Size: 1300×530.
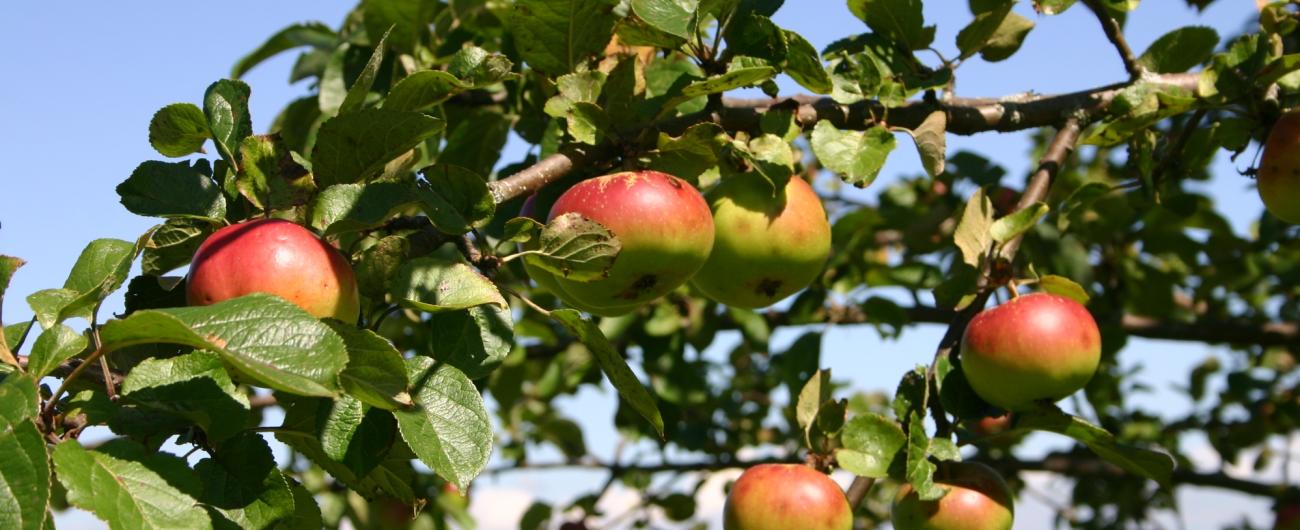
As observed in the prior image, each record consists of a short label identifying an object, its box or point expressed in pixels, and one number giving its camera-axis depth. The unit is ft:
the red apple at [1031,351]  3.62
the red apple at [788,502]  3.60
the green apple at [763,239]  3.51
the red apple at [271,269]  3.09
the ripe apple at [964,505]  3.63
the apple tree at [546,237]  3.01
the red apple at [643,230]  3.34
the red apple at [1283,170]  3.76
